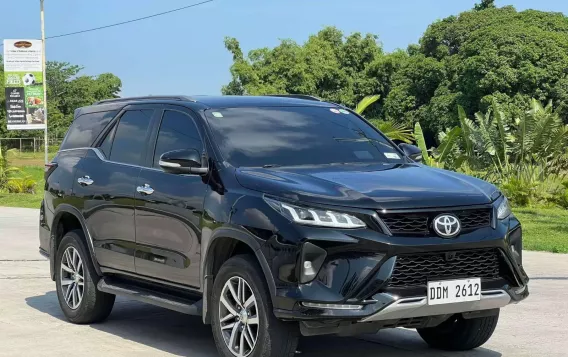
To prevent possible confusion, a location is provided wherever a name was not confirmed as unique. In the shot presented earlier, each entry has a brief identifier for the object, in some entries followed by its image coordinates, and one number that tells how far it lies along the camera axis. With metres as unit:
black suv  5.89
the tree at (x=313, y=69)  65.38
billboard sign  34.97
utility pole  35.81
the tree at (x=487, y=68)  49.91
